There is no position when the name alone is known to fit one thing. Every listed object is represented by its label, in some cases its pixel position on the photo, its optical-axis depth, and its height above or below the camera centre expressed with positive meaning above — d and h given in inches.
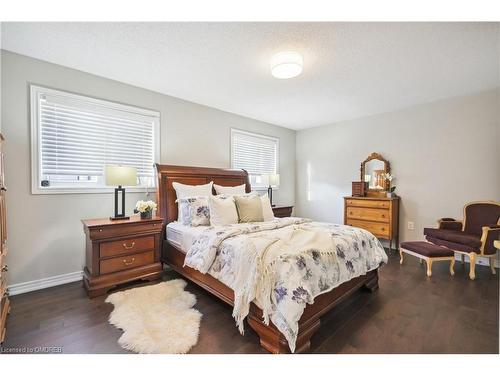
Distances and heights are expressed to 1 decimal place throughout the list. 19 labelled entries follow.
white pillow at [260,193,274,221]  121.2 -13.3
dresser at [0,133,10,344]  66.1 -25.9
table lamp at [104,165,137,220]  101.1 +2.6
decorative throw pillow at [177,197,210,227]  111.1 -13.6
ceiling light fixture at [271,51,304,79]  90.3 +48.4
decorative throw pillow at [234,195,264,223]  112.7 -12.2
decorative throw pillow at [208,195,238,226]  108.0 -12.9
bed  62.2 -35.9
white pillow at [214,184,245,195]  139.8 -3.6
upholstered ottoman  114.7 -33.6
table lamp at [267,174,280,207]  173.5 +4.2
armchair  113.2 -24.8
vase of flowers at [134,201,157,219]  108.4 -11.9
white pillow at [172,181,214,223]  126.0 -4.1
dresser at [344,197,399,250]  153.4 -20.5
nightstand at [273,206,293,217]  162.9 -18.9
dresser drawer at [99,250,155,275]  95.3 -34.4
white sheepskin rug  63.8 -44.5
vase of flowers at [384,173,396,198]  162.5 +2.8
